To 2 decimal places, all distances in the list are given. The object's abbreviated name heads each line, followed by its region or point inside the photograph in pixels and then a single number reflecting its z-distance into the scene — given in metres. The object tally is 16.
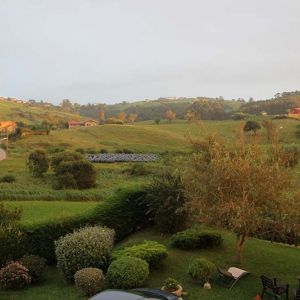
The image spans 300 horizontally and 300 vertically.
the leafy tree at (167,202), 13.97
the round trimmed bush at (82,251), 11.33
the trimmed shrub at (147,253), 11.29
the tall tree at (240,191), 10.40
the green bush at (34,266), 11.59
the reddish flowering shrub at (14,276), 11.07
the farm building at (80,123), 111.19
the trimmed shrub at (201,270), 10.35
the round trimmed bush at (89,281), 9.98
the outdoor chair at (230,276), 10.25
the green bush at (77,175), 34.01
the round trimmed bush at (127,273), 9.99
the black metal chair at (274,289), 8.86
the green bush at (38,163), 38.08
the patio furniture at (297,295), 8.84
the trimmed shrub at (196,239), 12.89
